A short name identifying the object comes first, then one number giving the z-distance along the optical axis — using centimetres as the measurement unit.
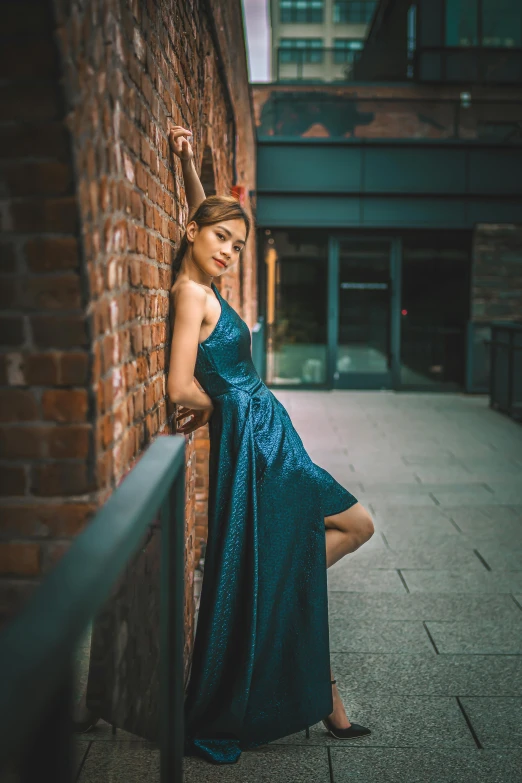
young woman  246
